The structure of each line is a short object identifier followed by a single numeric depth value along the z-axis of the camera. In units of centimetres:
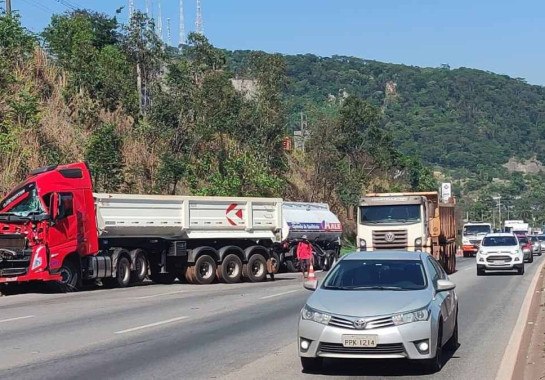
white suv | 3422
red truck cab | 2461
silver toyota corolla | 1016
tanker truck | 3925
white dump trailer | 2709
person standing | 3641
